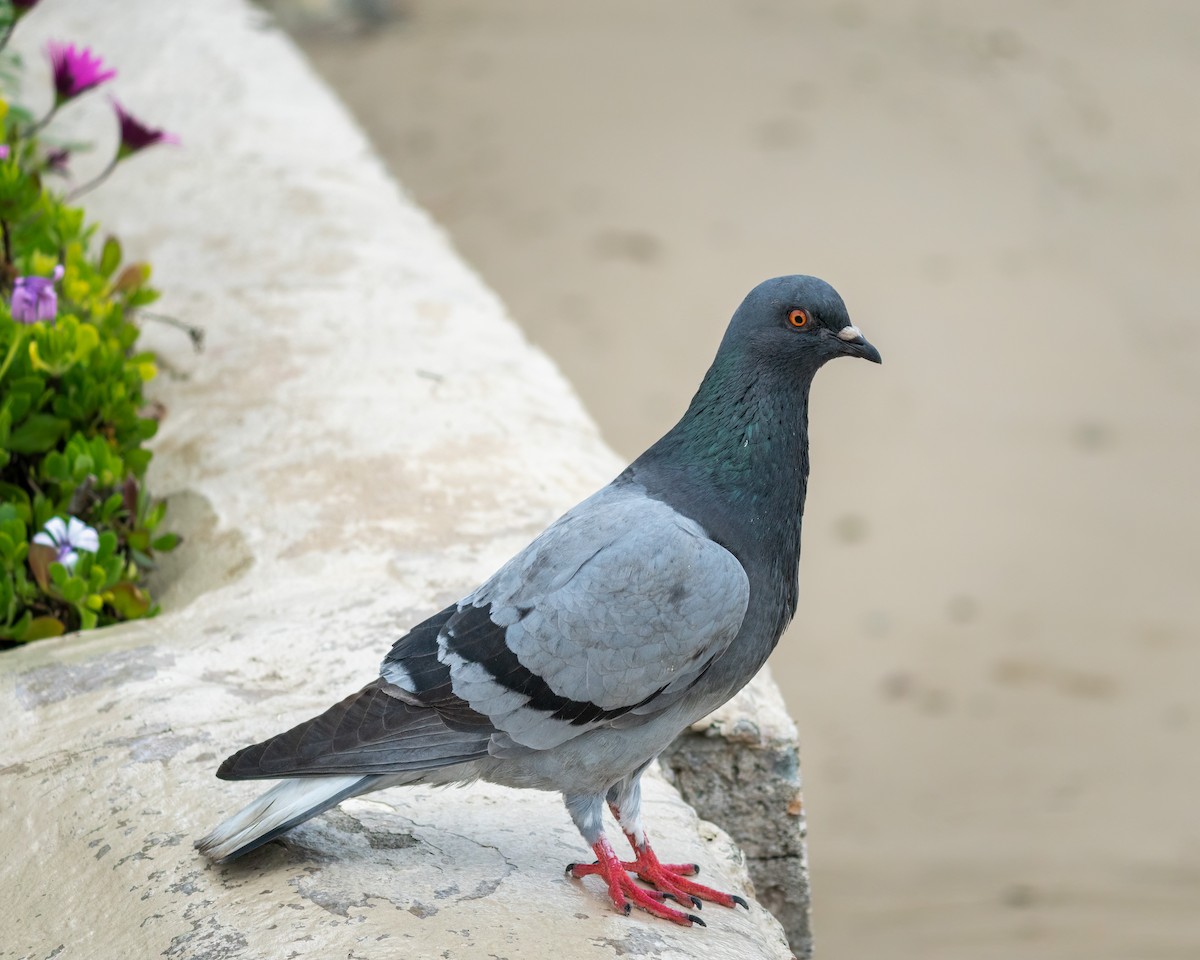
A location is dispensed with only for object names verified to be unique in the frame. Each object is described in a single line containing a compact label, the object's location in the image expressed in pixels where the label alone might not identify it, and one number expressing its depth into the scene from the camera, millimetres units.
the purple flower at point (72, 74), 7758
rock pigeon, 4617
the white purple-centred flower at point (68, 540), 6473
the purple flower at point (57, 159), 9086
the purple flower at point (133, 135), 7930
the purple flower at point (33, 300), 6816
